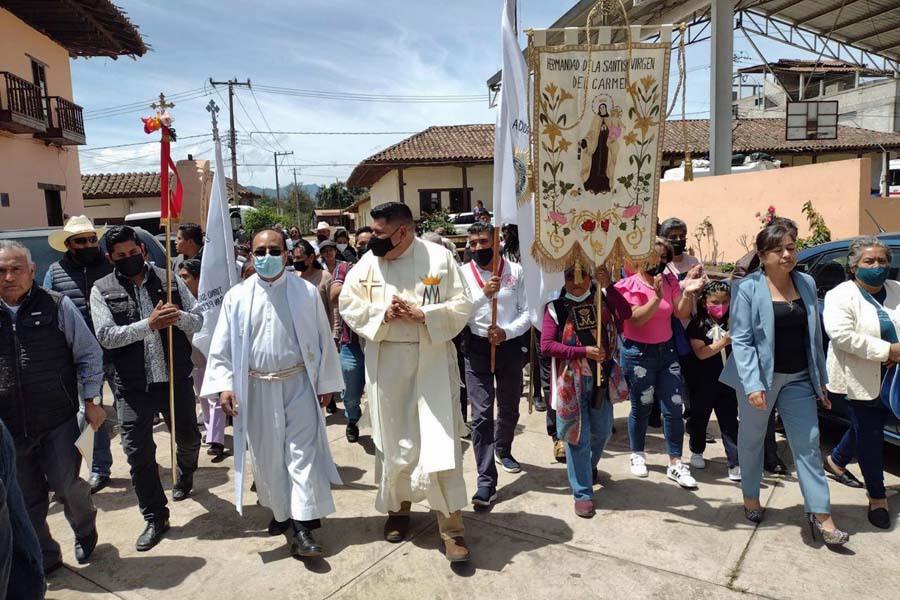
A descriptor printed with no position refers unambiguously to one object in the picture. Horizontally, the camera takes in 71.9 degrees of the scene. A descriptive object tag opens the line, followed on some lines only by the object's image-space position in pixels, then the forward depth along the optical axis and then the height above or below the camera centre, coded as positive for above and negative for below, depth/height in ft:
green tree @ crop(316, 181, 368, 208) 226.38 +16.40
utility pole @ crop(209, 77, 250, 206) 100.78 +21.68
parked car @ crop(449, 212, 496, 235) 69.00 +1.90
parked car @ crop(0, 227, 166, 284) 23.68 +0.17
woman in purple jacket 12.67 -2.73
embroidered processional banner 12.69 +1.71
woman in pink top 14.29 -2.87
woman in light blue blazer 11.53 -2.35
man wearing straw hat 15.62 -0.63
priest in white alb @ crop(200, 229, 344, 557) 11.82 -2.78
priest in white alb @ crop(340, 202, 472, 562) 11.41 -2.33
